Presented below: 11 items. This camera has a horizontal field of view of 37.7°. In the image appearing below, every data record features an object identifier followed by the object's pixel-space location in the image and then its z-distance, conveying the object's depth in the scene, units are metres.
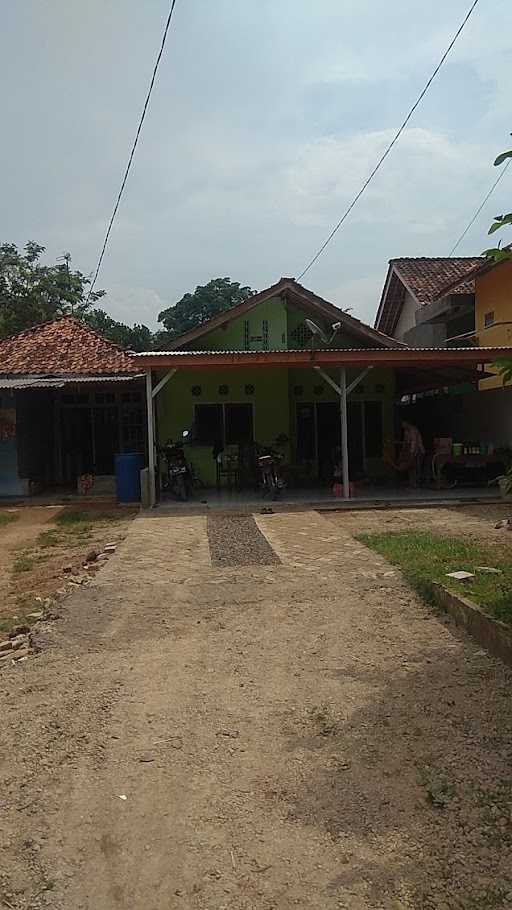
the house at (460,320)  15.51
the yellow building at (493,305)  14.98
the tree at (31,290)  29.09
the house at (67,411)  15.85
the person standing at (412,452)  14.52
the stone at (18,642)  5.41
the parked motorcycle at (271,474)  13.21
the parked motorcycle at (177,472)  13.58
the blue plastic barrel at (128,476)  14.20
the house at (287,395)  15.87
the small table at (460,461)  14.27
